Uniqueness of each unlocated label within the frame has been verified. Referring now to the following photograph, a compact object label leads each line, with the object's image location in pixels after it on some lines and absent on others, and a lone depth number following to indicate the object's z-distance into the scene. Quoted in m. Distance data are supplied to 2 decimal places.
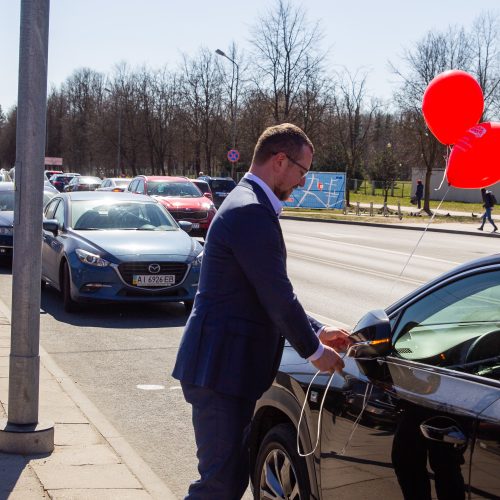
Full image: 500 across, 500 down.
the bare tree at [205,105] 62.72
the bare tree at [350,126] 52.62
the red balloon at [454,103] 4.80
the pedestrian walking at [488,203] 31.41
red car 22.75
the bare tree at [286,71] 49.81
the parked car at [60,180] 61.45
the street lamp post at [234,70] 49.06
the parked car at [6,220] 16.14
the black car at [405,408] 2.59
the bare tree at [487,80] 45.12
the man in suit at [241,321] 3.11
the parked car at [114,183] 37.59
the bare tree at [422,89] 40.47
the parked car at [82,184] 47.90
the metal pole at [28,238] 4.78
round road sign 45.65
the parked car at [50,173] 76.75
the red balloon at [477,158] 4.71
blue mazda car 10.59
